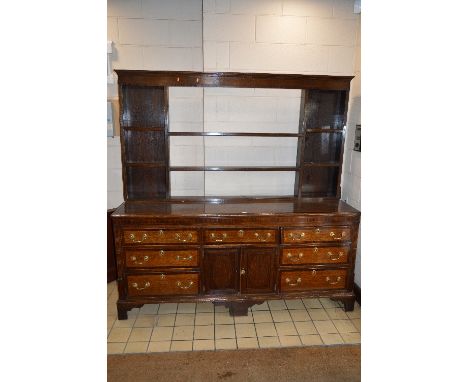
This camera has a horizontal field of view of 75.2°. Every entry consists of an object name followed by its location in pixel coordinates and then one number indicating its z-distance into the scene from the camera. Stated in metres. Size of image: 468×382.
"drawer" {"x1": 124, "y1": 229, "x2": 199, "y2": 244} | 2.38
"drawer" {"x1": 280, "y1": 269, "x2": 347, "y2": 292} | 2.55
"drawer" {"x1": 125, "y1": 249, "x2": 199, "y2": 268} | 2.40
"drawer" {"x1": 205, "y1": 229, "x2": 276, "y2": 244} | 2.43
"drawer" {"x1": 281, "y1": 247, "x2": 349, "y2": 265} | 2.50
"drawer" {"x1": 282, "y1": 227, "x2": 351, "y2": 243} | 2.47
